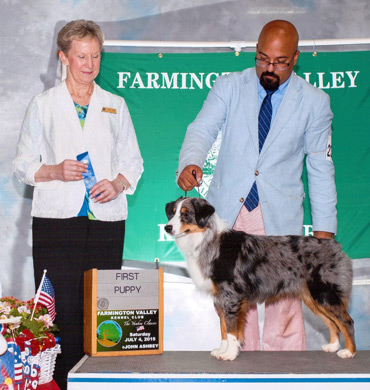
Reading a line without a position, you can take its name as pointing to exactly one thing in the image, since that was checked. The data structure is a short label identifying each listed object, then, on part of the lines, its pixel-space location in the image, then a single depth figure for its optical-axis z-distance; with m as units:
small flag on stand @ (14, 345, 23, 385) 2.39
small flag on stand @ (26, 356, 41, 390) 2.51
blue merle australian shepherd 2.89
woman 3.06
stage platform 2.27
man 3.18
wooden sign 2.77
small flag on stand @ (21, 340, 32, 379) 2.47
